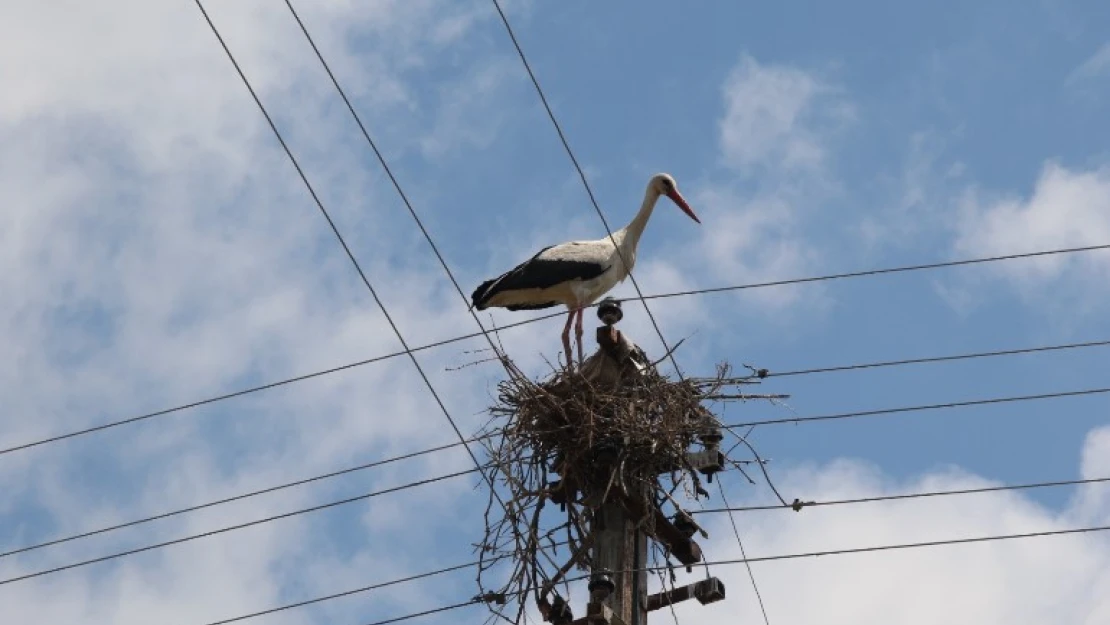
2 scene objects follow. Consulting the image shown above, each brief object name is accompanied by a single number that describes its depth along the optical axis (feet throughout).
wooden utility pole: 50.57
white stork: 75.15
